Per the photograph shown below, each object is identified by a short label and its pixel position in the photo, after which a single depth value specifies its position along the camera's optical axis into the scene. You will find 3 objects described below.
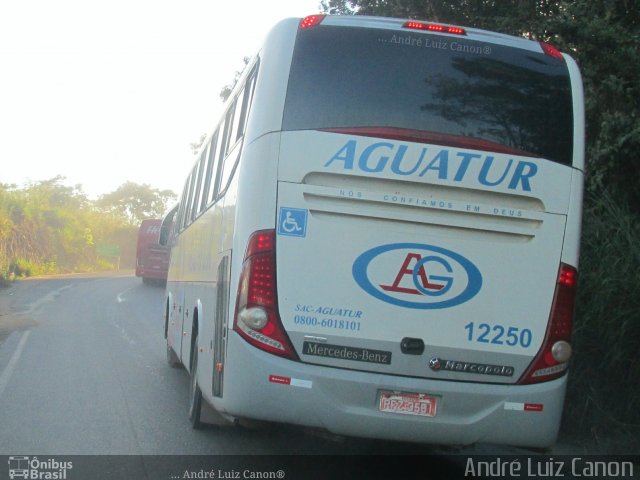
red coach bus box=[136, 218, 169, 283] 38.97
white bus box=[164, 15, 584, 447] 6.05
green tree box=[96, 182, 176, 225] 92.19
